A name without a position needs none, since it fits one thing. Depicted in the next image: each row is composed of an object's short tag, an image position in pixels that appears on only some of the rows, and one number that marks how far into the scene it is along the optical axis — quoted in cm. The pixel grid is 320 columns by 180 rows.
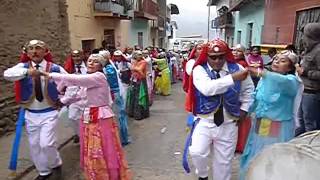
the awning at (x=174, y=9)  2984
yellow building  808
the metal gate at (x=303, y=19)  559
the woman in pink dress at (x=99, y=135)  285
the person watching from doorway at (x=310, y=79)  310
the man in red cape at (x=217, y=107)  260
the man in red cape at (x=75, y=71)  419
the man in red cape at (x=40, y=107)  296
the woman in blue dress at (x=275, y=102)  254
